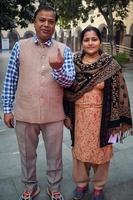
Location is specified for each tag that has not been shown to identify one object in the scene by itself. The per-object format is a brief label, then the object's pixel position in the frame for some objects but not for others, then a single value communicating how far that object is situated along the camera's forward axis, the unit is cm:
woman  188
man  184
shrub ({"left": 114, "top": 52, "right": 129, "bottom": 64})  1244
